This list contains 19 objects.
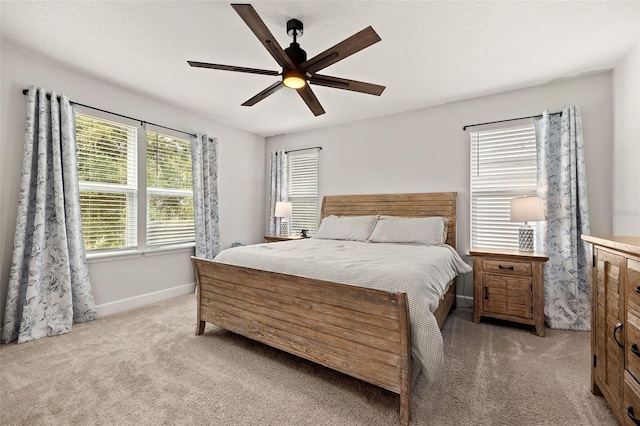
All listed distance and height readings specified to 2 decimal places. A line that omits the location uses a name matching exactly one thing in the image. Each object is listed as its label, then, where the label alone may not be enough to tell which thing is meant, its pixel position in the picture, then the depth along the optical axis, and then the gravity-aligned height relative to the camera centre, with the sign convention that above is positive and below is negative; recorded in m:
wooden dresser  1.28 -0.56
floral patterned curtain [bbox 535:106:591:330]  2.86 -0.06
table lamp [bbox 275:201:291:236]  4.59 +0.05
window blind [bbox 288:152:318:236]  4.84 +0.37
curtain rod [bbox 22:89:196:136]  2.70 +1.11
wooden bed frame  1.59 -0.73
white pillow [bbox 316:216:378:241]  3.62 -0.20
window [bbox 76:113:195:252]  3.10 +0.31
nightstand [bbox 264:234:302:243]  4.44 -0.40
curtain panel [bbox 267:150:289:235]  5.02 +0.48
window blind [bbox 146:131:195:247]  3.67 +0.28
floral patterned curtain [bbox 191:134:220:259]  4.02 +0.26
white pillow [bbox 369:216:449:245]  3.22 -0.21
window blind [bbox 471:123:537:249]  3.28 +0.41
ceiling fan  1.66 +1.02
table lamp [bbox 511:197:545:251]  2.84 +0.00
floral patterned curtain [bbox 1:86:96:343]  2.51 -0.23
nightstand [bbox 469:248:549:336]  2.69 -0.71
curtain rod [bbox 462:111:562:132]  3.05 +1.08
